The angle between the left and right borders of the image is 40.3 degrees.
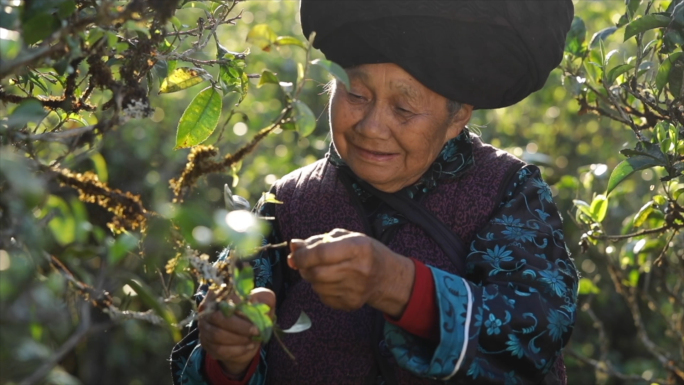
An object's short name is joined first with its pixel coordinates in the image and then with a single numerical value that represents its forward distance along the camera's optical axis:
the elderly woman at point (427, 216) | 1.90
